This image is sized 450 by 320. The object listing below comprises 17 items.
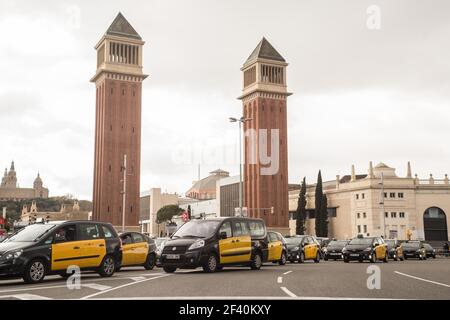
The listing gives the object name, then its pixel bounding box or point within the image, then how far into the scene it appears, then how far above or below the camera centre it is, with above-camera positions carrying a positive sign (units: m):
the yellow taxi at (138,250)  21.31 -0.70
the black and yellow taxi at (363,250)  30.12 -1.07
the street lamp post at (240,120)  41.62 +8.17
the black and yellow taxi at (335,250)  34.72 -1.22
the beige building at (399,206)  91.38 +3.80
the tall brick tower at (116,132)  89.81 +16.32
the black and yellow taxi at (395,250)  37.16 -1.34
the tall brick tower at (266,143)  103.25 +16.48
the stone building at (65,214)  144.50 +4.98
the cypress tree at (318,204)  95.70 +4.50
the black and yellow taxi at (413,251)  41.75 -1.59
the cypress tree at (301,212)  101.22 +3.34
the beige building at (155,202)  159.38 +8.43
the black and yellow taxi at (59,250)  14.54 -0.46
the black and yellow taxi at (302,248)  29.02 -0.94
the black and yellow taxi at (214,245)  18.27 -0.47
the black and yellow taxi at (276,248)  23.48 -0.75
